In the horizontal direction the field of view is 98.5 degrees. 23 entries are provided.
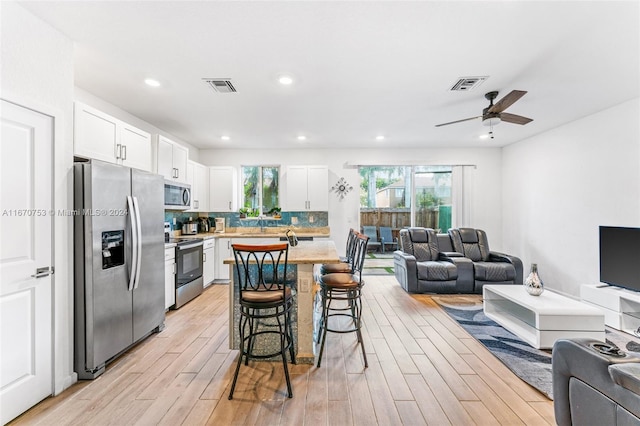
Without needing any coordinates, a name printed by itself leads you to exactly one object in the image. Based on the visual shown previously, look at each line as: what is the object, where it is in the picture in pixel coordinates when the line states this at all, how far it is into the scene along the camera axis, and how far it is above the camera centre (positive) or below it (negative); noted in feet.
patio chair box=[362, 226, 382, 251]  25.84 -1.94
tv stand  10.38 -3.65
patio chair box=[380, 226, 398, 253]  25.86 -2.41
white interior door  5.89 -1.05
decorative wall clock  19.75 +1.75
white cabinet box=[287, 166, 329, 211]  18.71 +1.65
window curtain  19.54 +1.37
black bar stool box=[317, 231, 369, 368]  8.33 -2.18
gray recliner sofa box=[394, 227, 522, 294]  14.83 -3.29
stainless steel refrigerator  7.42 -1.45
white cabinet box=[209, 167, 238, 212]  18.72 +1.59
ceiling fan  9.73 +3.71
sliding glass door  20.22 +1.79
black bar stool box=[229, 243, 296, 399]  6.81 -2.21
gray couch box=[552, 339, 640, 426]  3.66 -2.56
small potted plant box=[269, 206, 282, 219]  19.22 +0.03
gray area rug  7.61 -4.50
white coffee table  8.90 -3.58
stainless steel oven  13.01 -2.84
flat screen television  10.61 -1.78
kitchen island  8.31 -2.86
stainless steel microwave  13.65 +0.89
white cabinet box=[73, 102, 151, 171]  7.97 +2.42
